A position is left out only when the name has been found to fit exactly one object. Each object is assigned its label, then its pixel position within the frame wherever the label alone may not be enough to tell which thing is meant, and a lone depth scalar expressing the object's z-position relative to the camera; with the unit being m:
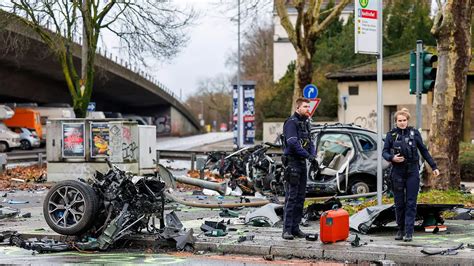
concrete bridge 39.38
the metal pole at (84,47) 27.78
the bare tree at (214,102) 125.19
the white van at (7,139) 43.56
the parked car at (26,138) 45.84
